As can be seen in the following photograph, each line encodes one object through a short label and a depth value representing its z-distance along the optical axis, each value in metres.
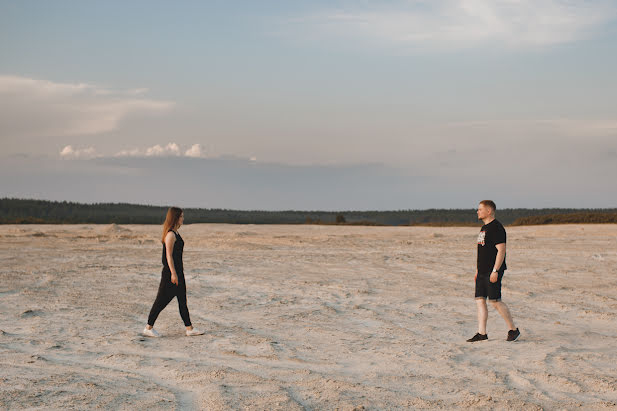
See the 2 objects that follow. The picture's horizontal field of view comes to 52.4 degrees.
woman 8.53
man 8.16
